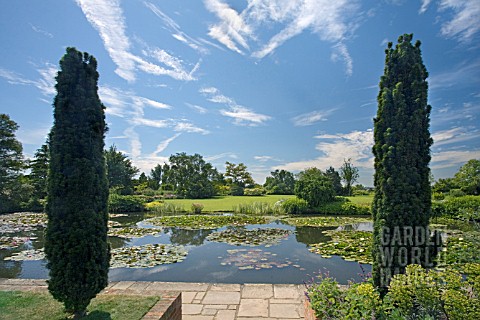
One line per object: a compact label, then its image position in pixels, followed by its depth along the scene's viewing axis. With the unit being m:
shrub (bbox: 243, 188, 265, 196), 29.74
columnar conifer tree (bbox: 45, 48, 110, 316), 2.57
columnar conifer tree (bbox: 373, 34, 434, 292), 2.62
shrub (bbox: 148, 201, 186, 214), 16.52
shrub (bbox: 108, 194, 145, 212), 16.75
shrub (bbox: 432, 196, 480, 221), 12.45
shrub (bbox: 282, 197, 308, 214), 15.69
